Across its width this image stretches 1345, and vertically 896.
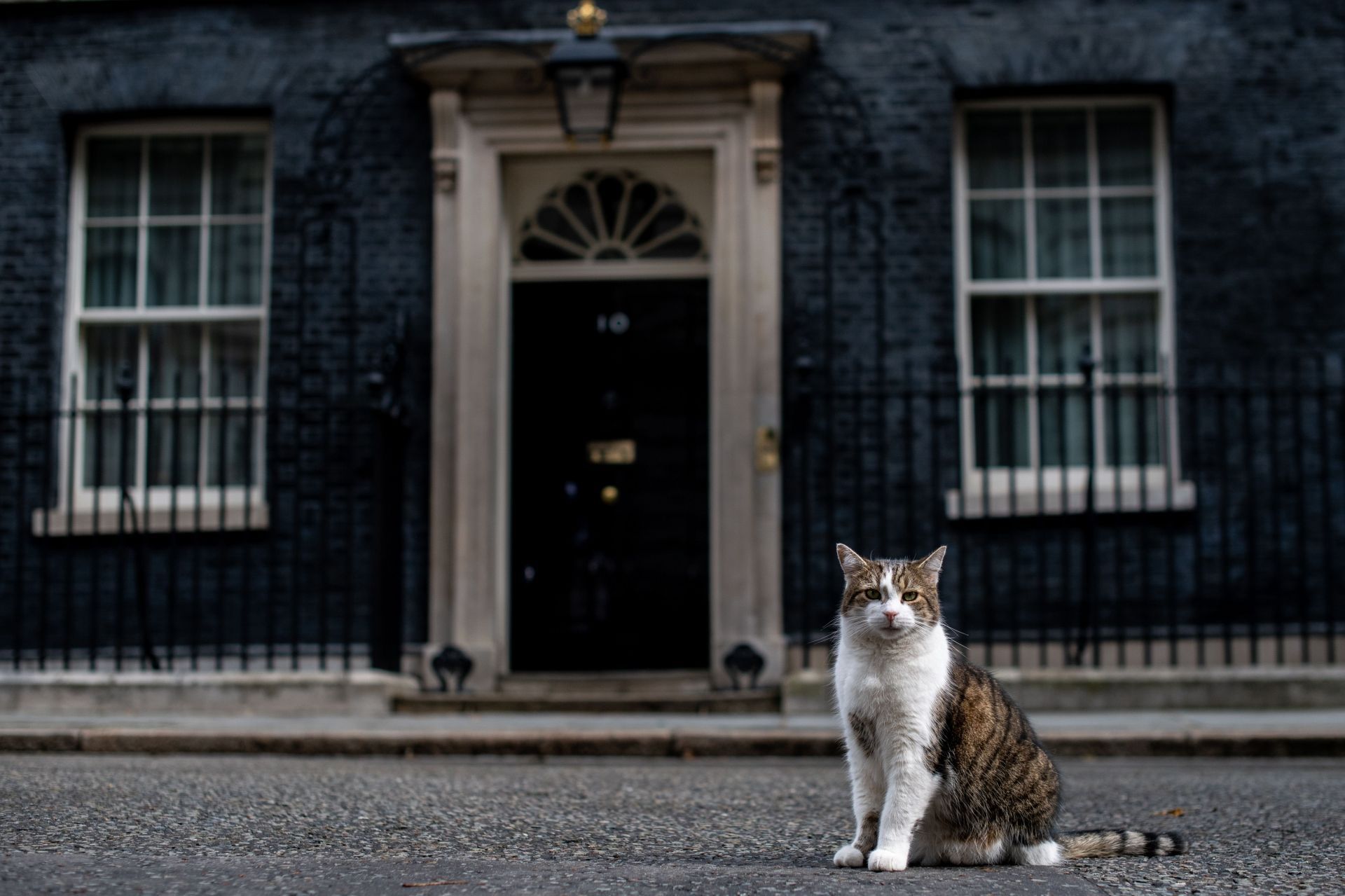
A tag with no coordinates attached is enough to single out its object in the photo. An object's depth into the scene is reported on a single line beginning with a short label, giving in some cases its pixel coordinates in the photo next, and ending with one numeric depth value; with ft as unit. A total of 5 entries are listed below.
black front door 33.42
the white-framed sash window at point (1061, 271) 33.09
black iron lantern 30.45
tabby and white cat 12.92
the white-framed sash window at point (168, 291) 34.04
